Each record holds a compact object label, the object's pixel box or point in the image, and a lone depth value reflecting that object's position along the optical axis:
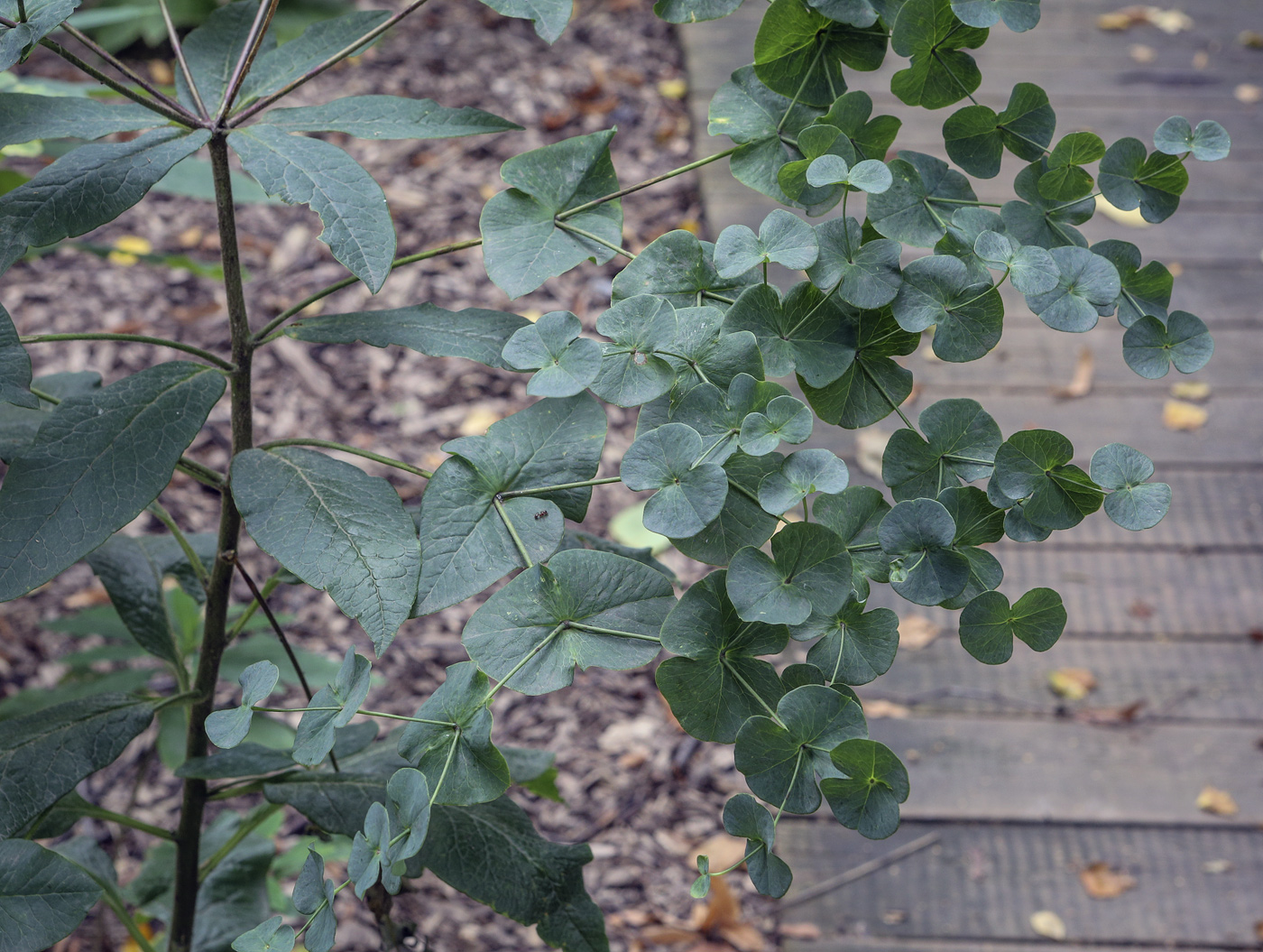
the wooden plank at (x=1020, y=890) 1.46
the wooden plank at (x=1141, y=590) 1.84
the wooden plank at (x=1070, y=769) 1.60
